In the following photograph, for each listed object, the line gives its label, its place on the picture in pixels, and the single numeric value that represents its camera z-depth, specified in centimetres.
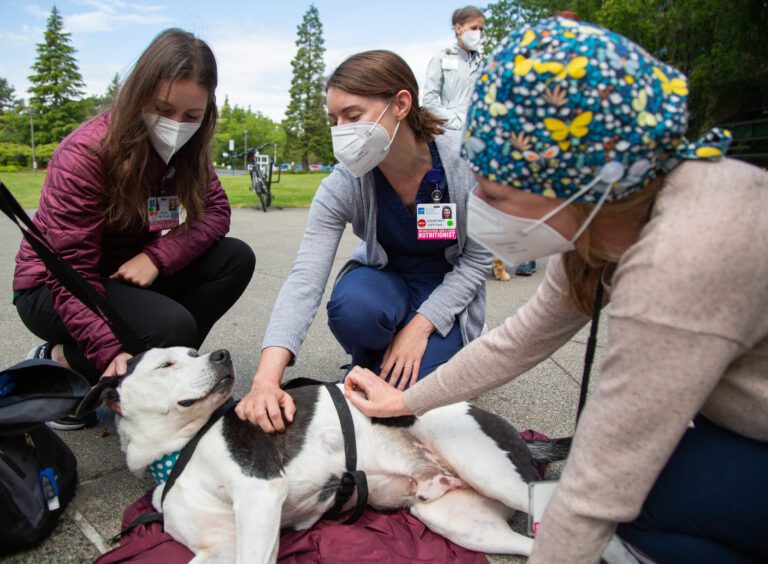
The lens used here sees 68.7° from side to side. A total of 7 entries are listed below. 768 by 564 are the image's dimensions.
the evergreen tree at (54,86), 4662
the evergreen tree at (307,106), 6481
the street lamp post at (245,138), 8383
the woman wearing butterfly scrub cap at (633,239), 107
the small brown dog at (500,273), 655
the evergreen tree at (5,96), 6981
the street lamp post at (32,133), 3987
